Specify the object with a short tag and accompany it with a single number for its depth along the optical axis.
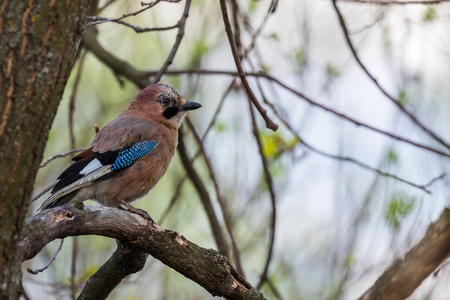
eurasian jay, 8.83
